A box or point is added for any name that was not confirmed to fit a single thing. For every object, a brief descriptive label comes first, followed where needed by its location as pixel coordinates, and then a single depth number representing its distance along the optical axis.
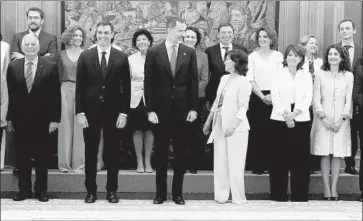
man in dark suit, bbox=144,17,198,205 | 8.34
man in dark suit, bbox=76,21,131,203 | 8.34
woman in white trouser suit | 8.50
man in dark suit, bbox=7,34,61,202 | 8.39
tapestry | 10.56
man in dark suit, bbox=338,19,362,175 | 9.41
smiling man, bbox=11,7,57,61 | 9.32
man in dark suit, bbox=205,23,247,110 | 9.34
